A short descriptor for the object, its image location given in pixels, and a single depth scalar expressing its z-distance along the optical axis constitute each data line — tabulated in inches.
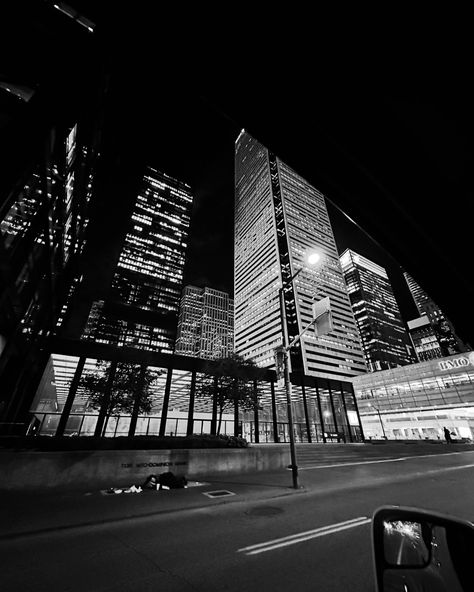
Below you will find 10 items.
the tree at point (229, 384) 1050.7
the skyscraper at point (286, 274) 4840.1
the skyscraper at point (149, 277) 5019.7
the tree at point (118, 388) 909.8
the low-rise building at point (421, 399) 2188.7
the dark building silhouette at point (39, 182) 328.5
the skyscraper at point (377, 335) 6875.0
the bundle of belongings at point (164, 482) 389.7
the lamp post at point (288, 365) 404.2
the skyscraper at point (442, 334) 5277.6
